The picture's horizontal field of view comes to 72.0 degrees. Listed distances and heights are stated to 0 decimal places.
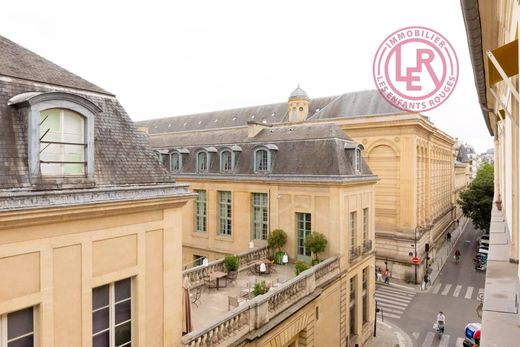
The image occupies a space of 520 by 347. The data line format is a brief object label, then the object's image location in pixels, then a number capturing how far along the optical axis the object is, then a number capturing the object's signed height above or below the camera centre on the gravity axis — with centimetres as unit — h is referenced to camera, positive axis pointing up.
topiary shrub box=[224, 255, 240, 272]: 1703 -432
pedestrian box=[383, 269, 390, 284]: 3509 -1032
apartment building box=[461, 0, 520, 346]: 369 +38
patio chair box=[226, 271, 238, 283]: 1706 -500
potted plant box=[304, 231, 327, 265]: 1873 -371
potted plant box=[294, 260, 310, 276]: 1716 -456
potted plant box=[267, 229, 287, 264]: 2056 -404
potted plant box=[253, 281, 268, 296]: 1468 -482
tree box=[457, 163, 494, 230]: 4434 -353
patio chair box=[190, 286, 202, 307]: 1445 -515
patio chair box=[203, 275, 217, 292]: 1605 -496
